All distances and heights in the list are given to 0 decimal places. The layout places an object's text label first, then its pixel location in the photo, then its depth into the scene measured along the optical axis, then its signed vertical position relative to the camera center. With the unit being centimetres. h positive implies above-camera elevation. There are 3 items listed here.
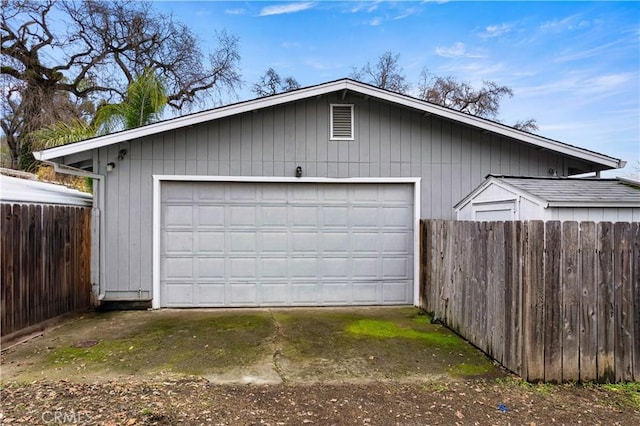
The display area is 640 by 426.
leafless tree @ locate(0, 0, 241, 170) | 1777 +800
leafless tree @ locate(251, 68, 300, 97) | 2109 +702
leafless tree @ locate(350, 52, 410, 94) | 2266 +817
